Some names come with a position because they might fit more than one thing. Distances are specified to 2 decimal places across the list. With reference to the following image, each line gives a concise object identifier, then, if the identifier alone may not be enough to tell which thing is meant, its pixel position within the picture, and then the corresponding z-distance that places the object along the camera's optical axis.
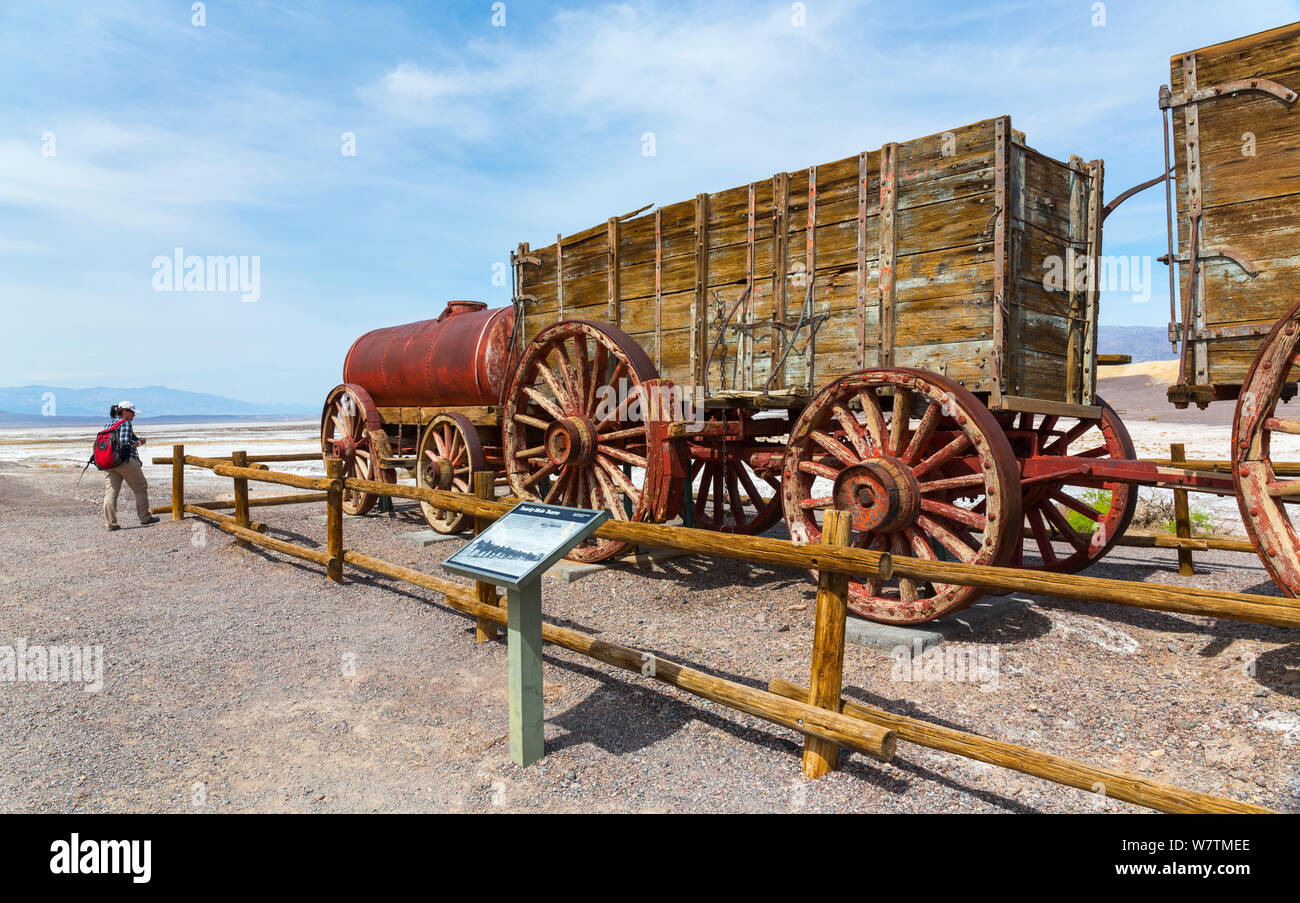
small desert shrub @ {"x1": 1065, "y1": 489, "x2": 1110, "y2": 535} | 8.46
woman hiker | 9.98
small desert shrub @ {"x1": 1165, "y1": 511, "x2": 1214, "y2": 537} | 8.56
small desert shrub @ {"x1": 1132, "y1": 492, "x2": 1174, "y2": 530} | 9.26
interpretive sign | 3.49
